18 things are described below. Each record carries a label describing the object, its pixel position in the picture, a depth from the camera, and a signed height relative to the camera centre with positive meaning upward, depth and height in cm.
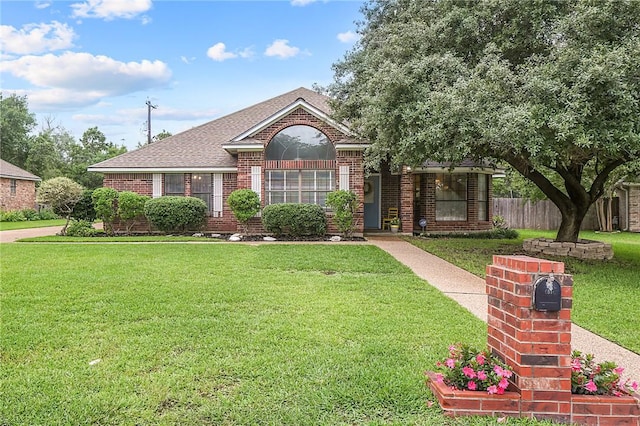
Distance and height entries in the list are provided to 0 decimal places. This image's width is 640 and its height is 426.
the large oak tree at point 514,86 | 676 +237
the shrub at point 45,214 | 2709 -13
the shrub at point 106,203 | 1427 +32
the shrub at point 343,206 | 1335 +20
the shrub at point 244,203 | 1364 +30
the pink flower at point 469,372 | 267 -107
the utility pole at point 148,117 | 2898 +683
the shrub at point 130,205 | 1440 +26
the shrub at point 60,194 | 1420 +63
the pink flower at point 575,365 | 270 -104
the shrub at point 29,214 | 2570 -12
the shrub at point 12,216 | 2395 -24
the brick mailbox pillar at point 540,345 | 250 -83
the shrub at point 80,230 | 1446 -65
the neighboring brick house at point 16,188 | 2597 +162
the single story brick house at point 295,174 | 1404 +143
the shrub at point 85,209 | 1562 +12
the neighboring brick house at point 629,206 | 1956 +29
